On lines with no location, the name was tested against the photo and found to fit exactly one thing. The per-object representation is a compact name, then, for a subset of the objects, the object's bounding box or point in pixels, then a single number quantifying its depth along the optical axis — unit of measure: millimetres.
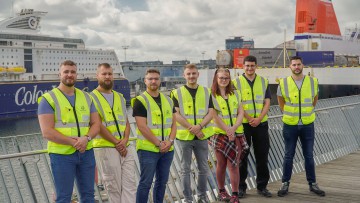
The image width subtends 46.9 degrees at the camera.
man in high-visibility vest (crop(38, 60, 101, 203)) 3543
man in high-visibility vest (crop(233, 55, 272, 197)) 5348
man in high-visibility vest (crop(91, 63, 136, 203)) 4082
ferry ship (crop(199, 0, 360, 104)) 28458
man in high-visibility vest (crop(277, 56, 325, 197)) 5457
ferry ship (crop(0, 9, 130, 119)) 41653
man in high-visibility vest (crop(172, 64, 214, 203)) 4695
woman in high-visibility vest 4953
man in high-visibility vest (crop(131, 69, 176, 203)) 4250
